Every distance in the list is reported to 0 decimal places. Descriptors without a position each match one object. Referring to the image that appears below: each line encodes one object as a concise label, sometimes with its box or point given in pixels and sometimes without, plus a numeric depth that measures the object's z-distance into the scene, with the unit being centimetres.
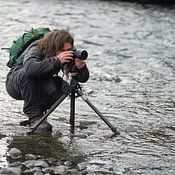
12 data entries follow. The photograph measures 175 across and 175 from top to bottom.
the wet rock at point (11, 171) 1090
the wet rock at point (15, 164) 1132
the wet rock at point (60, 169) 1123
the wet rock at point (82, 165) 1158
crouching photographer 1325
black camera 1301
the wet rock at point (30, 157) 1189
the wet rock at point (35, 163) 1142
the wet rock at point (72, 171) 1125
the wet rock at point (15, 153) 1199
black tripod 1344
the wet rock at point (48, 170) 1120
